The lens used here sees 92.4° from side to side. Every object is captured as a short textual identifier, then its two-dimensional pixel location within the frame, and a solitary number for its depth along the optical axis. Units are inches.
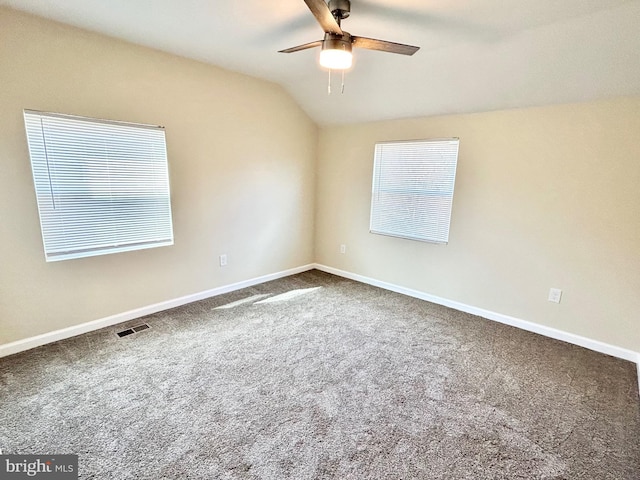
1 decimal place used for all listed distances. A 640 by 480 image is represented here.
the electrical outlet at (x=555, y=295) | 107.1
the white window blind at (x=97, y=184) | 90.8
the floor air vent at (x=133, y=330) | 104.6
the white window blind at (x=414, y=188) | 128.1
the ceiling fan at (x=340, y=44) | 68.3
